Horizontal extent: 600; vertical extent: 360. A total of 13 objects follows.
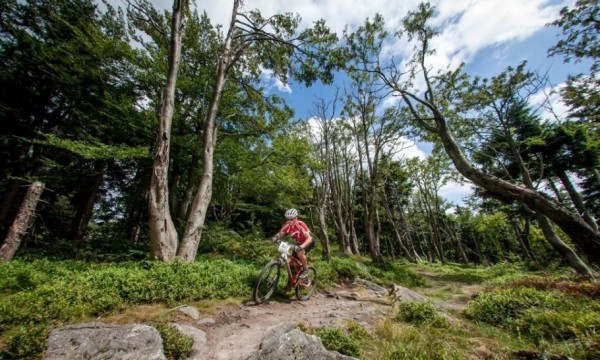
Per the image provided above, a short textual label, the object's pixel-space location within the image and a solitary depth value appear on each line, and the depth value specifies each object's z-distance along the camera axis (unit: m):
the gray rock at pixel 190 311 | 4.43
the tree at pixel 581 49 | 9.92
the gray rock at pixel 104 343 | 2.79
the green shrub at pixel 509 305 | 5.11
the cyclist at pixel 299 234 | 6.30
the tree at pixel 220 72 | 6.44
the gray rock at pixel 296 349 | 2.94
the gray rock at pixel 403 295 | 6.30
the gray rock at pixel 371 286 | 8.45
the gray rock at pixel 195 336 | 3.38
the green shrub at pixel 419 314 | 4.61
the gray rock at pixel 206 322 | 4.29
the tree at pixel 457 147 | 5.43
